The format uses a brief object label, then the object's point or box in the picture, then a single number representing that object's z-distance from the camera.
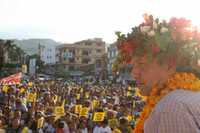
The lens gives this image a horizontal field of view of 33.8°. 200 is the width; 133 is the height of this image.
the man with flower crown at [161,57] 2.06
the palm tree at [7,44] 59.69
